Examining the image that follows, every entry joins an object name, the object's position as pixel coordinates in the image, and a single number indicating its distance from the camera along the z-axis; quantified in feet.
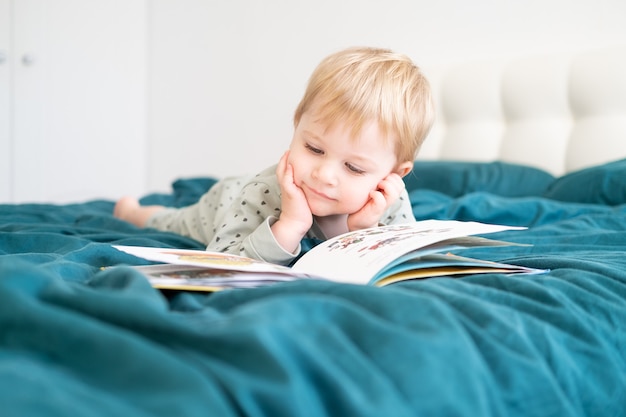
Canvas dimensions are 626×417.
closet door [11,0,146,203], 11.60
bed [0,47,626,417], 1.76
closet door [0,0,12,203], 11.16
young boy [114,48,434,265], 3.90
